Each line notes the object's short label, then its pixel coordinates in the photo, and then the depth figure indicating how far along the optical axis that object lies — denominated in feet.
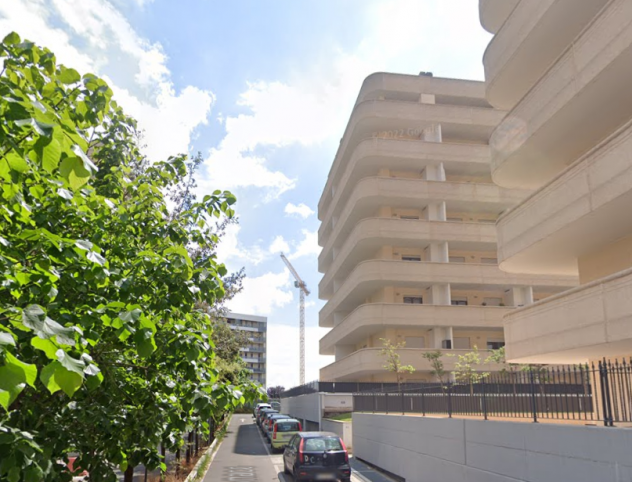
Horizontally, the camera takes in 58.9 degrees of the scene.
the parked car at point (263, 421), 135.49
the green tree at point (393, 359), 119.24
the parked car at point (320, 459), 56.95
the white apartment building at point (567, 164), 46.62
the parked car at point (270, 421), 108.47
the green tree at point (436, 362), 120.03
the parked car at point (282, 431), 94.79
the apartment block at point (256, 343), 494.18
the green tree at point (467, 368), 106.77
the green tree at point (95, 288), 9.84
